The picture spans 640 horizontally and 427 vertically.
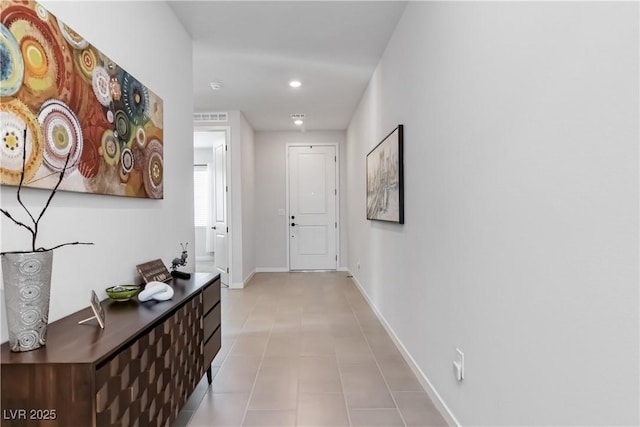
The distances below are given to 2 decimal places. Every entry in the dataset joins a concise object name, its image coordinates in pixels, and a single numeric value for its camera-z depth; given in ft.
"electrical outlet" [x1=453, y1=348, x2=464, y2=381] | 5.83
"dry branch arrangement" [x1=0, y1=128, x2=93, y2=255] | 3.93
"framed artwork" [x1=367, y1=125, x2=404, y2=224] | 9.27
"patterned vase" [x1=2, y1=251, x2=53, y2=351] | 3.69
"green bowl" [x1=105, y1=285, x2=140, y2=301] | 5.76
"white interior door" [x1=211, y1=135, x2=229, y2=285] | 18.86
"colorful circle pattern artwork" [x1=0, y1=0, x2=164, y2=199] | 3.96
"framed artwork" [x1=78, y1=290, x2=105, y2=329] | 4.56
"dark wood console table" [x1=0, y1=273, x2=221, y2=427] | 3.54
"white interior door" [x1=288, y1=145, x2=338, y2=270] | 22.76
